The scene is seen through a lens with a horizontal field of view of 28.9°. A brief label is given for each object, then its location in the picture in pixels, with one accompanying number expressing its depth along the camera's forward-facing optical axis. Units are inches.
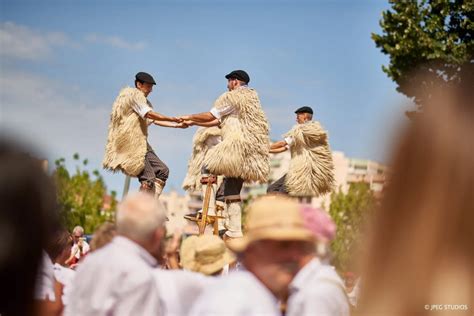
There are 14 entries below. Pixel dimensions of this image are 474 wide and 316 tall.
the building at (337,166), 5287.9
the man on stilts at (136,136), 472.7
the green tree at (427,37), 889.5
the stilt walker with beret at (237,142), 459.8
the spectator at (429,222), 89.8
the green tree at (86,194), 2770.7
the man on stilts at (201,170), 481.4
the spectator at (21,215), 157.6
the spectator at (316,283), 165.8
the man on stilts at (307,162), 482.3
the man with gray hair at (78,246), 516.4
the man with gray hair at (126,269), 175.2
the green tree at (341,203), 3102.9
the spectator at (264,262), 139.2
